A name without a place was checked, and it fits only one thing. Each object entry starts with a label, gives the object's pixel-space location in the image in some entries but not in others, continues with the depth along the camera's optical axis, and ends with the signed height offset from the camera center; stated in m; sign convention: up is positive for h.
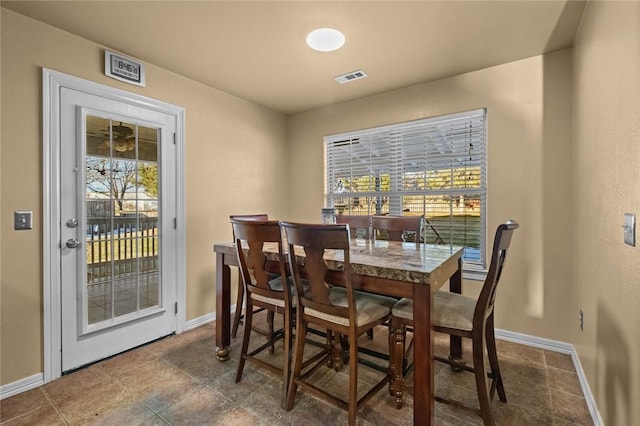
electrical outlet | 2.01 -0.77
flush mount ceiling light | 2.14 +1.30
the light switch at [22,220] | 1.92 -0.06
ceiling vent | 2.80 +1.32
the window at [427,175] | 2.83 +0.39
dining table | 1.38 -0.35
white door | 2.15 -0.13
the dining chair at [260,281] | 1.74 -0.47
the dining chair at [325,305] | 1.43 -0.53
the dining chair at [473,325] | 1.47 -0.62
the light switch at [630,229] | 1.15 -0.07
